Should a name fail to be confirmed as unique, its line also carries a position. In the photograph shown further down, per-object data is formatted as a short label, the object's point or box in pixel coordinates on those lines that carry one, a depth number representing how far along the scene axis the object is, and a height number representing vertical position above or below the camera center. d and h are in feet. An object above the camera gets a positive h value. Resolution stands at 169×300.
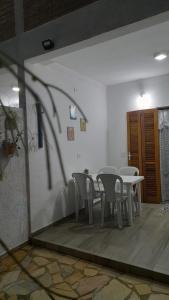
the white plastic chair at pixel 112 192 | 11.50 -2.31
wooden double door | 16.19 -0.13
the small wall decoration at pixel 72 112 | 14.22 +2.22
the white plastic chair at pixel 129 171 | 14.69 -1.59
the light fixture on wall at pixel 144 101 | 16.56 +3.34
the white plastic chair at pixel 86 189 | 12.41 -2.33
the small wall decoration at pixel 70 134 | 14.01 +0.85
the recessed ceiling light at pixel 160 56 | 12.00 +4.79
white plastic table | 11.81 -2.28
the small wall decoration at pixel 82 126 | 15.28 +1.45
